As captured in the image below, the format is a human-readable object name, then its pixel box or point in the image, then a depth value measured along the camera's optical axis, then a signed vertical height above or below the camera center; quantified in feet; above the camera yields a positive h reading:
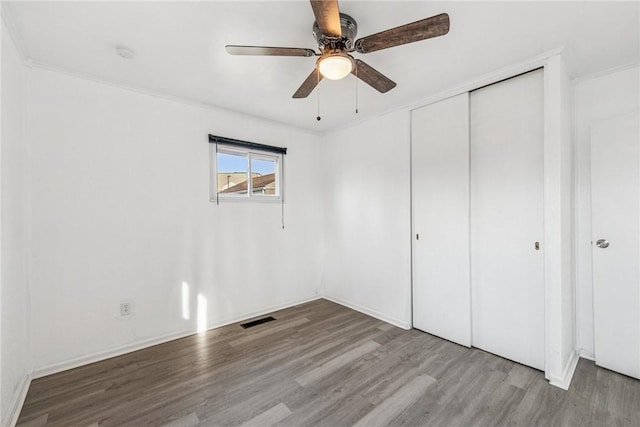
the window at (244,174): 10.46 +1.68
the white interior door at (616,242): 7.03 -0.76
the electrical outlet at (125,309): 8.40 -2.80
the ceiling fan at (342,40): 4.41 +3.11
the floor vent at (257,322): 10.42 -4.08
